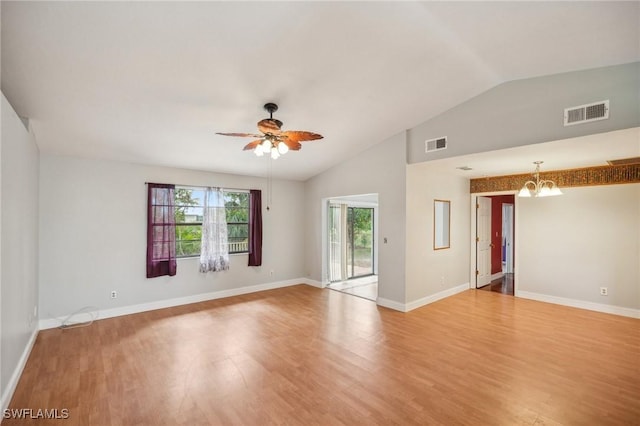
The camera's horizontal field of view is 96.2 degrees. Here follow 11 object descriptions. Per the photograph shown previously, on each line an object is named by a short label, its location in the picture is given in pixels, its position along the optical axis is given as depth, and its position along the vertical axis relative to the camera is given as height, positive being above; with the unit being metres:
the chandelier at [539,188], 4.54 +0.48
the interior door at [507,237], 8.28 -0.64
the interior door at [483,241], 6.52 -0.60
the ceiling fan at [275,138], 2.87 +0.81
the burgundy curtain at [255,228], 6.10 -0.29
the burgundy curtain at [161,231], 4.88 -0.29
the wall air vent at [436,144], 4.24 +1.08
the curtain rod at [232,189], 5.27 +0.53
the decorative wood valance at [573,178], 4.56 +0.68
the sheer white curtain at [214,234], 5.49 -0.39
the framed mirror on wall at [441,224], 5.55 -0.18
